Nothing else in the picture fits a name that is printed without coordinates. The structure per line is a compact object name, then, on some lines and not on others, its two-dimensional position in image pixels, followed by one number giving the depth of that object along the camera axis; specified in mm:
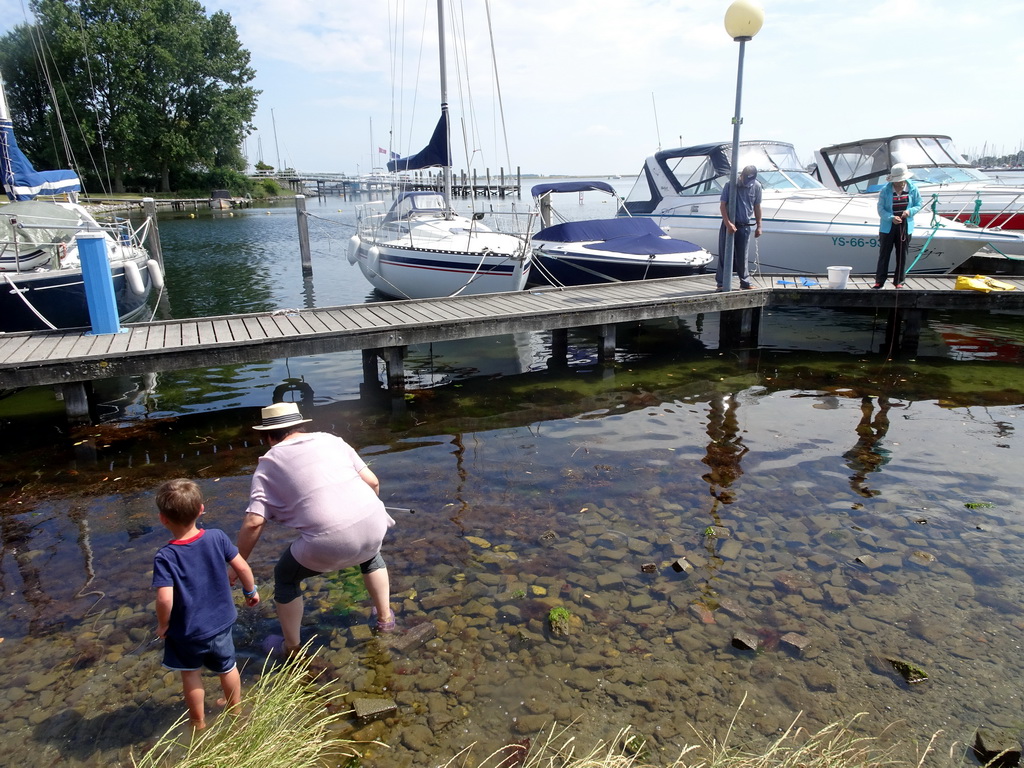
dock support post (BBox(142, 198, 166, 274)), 19130
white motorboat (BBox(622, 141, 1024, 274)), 13156
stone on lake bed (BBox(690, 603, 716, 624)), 4484
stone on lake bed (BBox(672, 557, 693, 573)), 5014
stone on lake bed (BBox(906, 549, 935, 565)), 5090
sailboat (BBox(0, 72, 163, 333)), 11117
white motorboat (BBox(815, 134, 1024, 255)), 14773
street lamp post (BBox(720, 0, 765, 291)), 9375
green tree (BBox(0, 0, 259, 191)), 55875
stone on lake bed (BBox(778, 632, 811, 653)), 4172
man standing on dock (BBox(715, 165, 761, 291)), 10797
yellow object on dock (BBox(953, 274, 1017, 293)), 11164
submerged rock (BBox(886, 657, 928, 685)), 3885
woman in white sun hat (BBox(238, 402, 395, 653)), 3672
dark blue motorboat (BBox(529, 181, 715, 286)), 13898
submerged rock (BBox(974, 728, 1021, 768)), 3236
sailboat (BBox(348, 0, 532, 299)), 13898
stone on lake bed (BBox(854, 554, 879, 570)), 5051
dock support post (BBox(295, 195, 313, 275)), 20281
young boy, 3127
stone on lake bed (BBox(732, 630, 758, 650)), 4164
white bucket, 11469
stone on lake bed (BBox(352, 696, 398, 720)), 3678
